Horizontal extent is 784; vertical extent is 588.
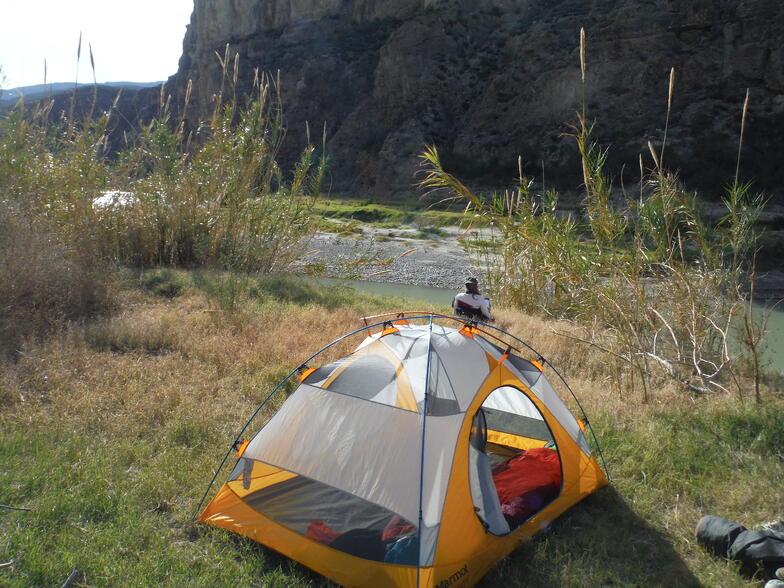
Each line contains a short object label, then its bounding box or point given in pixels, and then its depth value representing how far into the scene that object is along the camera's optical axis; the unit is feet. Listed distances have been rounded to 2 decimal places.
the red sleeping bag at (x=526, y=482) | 12.31
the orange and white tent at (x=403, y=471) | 10.47
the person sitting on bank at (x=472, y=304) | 24.09
